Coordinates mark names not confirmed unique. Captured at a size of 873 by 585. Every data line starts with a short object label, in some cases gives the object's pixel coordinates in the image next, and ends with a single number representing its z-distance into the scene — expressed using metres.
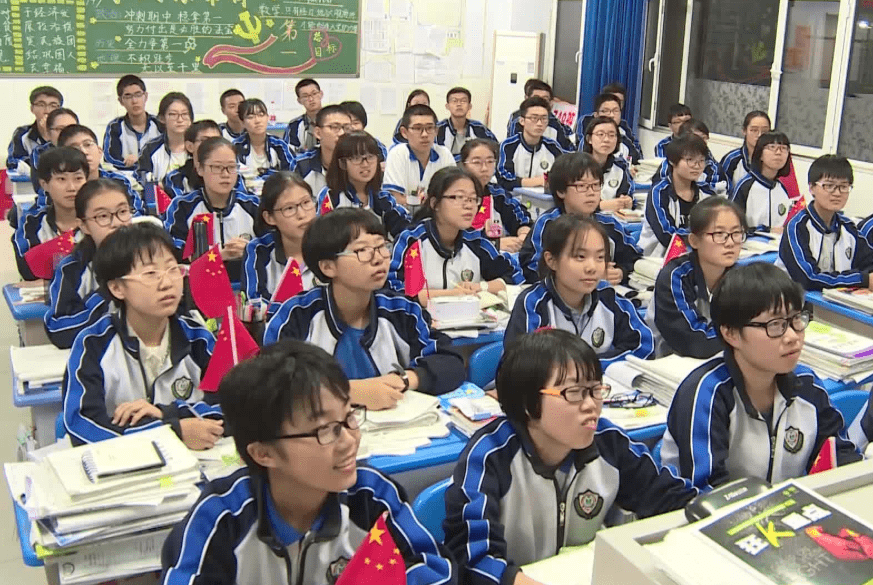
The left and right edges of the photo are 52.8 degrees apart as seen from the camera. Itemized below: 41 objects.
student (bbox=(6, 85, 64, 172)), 6.48
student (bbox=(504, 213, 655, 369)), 2.73
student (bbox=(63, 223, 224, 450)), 2.07
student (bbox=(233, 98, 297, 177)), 6.11
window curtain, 7.89
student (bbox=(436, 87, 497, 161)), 6.96
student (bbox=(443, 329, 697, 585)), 1.64
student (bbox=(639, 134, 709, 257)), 4.54
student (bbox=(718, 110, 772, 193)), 5.91
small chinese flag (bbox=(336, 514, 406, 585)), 1.29
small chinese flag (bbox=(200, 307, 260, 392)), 2.20
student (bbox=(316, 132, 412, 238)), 4.47
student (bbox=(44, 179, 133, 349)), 2.78
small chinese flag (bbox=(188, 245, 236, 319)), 2.85
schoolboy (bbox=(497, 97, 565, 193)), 6.20
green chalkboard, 7.04
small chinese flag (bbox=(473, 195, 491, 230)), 4.10
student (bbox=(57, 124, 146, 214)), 4.60
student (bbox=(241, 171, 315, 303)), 3.45
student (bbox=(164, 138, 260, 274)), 4.16
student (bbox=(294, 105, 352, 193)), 5.14
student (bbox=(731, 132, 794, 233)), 5.13
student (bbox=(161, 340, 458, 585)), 1.38
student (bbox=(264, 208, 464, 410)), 2.51
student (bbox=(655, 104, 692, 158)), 6.85
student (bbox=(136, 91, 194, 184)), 6.04
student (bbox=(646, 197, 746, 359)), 3.05
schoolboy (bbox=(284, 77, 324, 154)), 7.03
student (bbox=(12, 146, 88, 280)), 3.79
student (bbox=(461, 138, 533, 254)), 4.72
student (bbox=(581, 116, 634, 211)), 5.37
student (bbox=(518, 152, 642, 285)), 3.99
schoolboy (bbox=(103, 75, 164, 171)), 6.62
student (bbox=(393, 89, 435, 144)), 7.73
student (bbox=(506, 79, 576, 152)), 7.03
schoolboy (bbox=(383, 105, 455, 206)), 5.27
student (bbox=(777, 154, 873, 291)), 3.97
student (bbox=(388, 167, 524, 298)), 3.47
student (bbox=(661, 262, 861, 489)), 1.90
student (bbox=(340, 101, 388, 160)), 5.48
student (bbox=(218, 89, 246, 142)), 6.97
